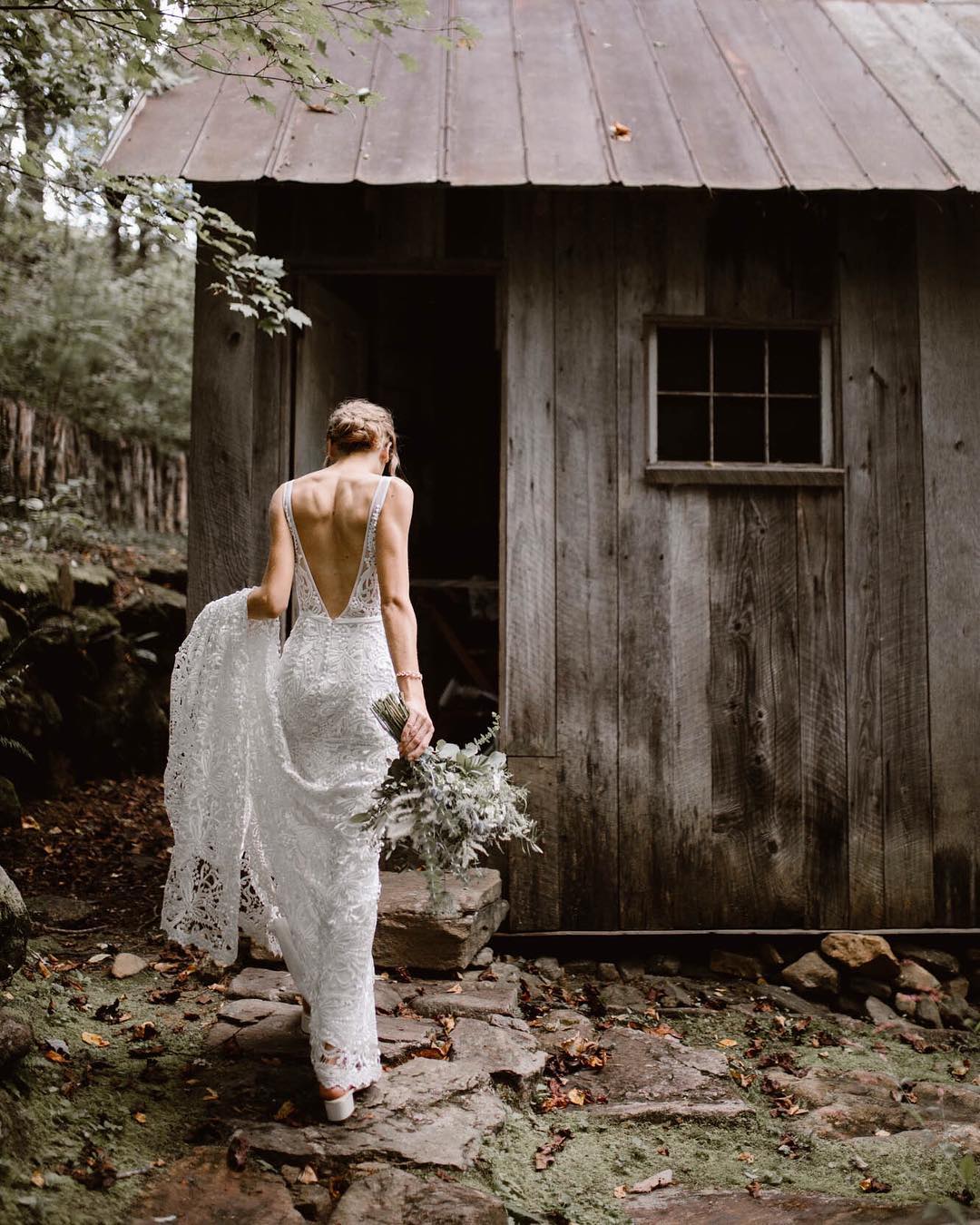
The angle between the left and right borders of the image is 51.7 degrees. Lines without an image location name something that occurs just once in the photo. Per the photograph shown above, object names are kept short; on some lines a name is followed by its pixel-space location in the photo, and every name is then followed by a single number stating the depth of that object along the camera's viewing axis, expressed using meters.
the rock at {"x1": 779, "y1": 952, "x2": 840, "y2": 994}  5.04
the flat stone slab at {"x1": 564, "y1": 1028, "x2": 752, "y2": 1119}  3.71
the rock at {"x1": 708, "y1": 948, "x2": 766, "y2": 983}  5.20
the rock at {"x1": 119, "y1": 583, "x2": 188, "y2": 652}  8.02
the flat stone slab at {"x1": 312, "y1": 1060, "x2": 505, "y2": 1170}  3.06
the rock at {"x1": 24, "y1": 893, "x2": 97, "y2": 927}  4.96
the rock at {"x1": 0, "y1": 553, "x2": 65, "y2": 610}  6.57
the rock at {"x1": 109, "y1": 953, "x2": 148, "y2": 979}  4.39
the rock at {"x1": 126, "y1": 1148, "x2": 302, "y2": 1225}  2.76
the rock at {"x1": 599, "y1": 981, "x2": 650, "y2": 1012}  4.76
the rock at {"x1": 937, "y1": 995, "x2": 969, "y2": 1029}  4.88
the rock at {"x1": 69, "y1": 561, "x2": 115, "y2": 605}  7.39
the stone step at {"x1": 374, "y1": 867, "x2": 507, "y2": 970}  4.49
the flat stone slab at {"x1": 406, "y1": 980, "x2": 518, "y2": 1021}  4.13
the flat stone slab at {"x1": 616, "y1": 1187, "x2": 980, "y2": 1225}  2.91
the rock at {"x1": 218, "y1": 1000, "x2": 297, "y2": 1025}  3.91
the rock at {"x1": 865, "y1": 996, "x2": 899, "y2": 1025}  4.84
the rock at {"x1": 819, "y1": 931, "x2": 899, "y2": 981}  5.05
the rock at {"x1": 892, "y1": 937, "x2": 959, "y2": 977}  5.20
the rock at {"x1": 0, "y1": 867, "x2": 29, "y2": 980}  3.45
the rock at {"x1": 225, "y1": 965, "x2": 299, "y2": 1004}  4.12
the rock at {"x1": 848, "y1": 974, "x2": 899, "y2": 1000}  5.04
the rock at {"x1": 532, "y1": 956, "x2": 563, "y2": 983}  4.97
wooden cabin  5.13
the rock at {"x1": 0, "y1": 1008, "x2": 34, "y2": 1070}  3.10
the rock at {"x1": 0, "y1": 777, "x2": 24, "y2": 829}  6.04
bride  3.26
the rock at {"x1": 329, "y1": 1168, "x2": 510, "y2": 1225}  2.79
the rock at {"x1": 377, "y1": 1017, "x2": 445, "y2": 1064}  3.67
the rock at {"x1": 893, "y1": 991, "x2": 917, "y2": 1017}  4.93
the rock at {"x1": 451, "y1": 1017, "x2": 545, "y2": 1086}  3.68
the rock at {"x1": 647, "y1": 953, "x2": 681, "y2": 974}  5.19
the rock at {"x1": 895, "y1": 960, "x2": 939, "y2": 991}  5.04
